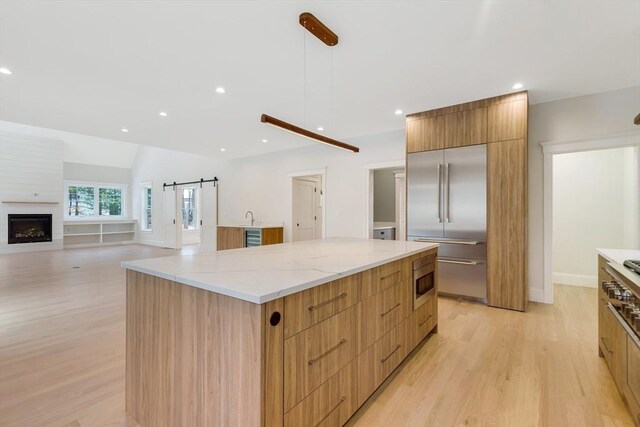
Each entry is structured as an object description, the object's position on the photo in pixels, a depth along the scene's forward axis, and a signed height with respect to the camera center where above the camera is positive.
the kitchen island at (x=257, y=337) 1.13 -0.57
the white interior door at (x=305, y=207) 6.73 +0.15
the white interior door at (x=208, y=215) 7.94 -0.05
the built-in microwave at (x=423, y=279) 2.37 -0.57
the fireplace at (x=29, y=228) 7.89 -0.39
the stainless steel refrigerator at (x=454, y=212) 3.76 +0.02
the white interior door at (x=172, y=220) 8.98 -0.20
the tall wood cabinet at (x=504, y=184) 3.48 +0.36
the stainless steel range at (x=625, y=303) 1.42 -0.48
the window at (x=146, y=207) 10.24 +0.23
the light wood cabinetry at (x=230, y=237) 6.50 -0.55
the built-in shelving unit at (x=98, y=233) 9.24 -0.64
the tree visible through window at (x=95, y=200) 9.48 +0.45
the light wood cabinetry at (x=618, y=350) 1.47 -0.83
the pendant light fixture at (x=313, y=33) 2.19 +1.44
